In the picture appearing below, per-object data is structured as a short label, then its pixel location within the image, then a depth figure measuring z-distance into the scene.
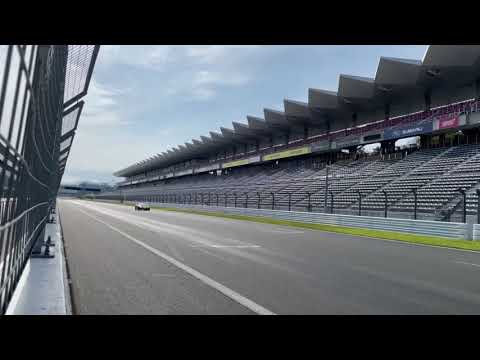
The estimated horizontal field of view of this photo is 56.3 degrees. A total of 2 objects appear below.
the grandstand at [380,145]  28.32
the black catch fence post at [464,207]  17.49
